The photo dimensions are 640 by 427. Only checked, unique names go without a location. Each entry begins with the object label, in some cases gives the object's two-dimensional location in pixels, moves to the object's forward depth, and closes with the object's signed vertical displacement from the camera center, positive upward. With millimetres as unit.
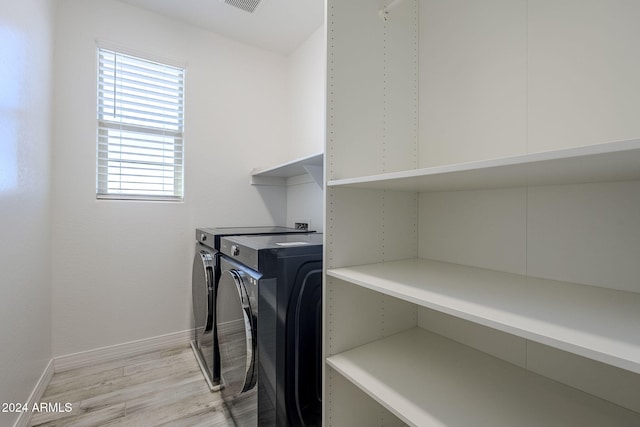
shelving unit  750 +5
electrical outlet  2408 -79
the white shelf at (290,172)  1907 +376
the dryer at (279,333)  1137 -508
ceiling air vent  2074 +1623
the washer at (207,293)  1740 -543
